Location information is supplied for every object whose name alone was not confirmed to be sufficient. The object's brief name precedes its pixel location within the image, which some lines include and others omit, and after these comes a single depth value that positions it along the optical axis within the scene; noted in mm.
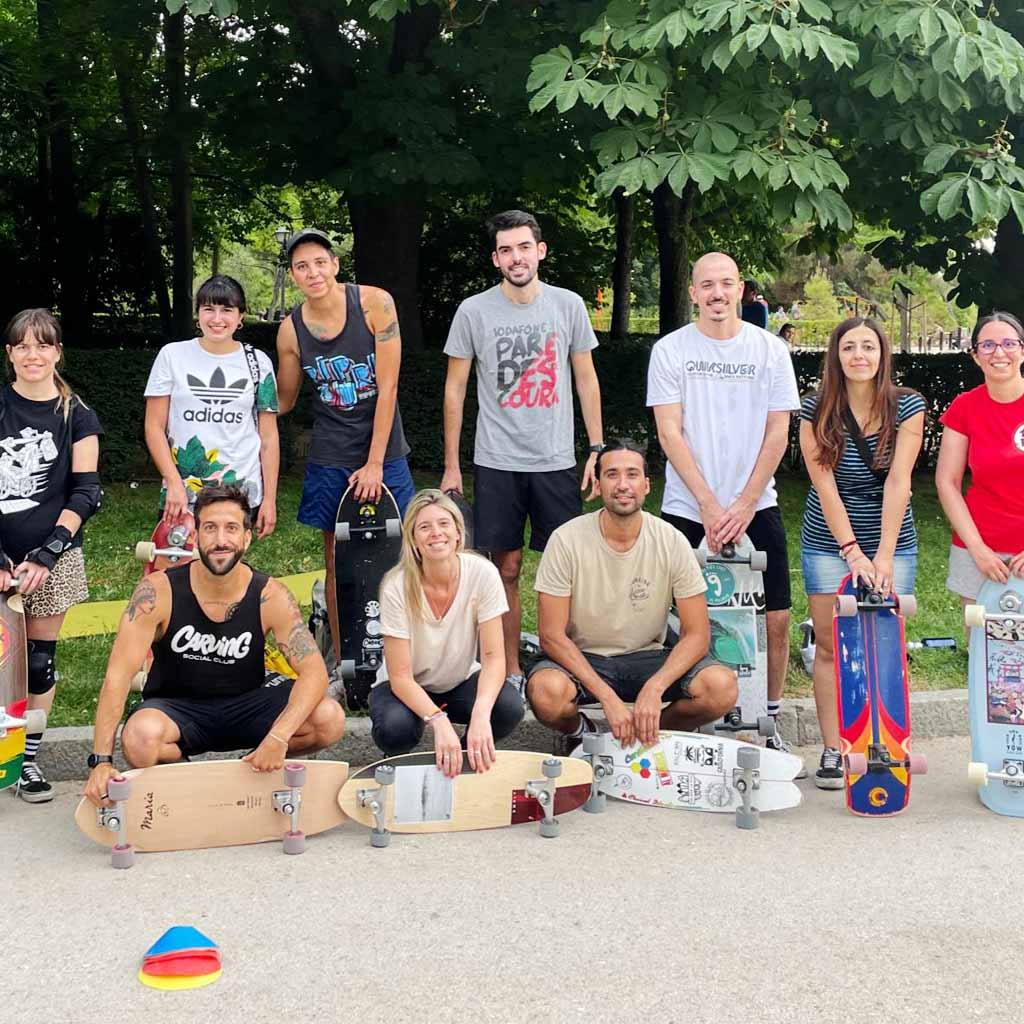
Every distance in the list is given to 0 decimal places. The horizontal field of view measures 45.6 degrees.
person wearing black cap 5316
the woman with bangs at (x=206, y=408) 5102
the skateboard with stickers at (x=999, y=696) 4430
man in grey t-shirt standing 5352
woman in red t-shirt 4637
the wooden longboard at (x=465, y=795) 4273
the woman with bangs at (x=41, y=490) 4629
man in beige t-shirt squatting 4688
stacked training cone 3129
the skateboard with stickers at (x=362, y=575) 5406
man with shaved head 5020
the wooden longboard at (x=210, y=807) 4078
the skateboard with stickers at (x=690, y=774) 4371
